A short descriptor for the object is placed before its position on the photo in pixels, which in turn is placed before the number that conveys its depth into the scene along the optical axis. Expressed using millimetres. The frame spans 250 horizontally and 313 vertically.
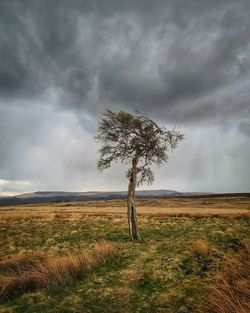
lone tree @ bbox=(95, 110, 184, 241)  21594
